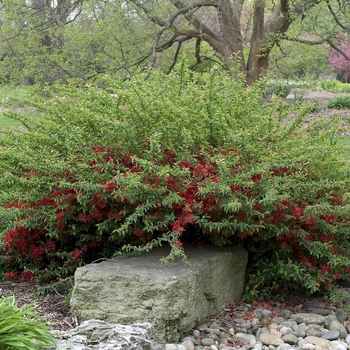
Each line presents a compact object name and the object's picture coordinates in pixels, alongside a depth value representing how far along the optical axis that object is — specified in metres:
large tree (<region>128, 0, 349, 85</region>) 11.81
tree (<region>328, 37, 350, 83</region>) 30.38
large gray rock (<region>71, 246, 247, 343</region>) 3.28
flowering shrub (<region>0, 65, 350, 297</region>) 3.65
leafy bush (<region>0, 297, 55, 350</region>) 2.38
